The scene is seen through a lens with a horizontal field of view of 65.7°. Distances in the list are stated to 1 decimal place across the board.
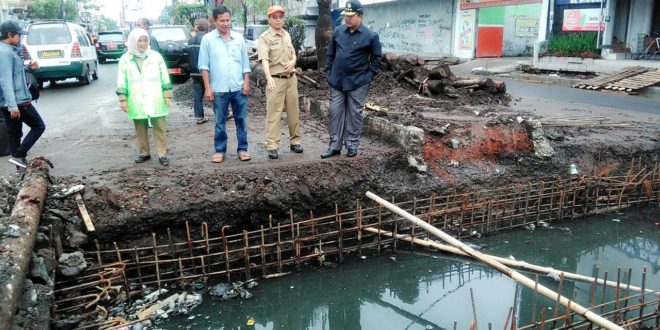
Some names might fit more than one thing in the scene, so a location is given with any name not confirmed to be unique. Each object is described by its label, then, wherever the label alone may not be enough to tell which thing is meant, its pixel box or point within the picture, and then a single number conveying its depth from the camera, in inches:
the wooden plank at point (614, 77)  568.8
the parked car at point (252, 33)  880.6
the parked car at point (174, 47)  483.2
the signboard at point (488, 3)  780.9
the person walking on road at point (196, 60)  315.6
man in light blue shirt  221.3
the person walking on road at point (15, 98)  218.1
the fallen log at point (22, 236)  126.4
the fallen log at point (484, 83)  423.2
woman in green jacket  214.8
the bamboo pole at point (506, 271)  132.9
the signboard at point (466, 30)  898.7
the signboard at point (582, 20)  679.1
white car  518.6
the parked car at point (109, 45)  966.4
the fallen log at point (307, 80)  424.2
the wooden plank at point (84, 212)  183.0
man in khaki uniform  224.7
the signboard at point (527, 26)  889.6
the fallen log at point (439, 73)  429.4
